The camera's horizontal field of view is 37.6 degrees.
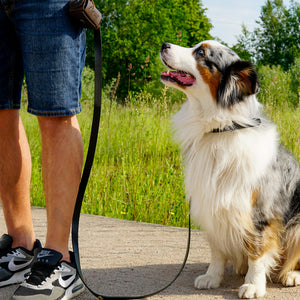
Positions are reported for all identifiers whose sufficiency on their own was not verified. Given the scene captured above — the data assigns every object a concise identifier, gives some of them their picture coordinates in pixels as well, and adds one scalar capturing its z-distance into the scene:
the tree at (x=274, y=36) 35.12
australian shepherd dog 2.44
